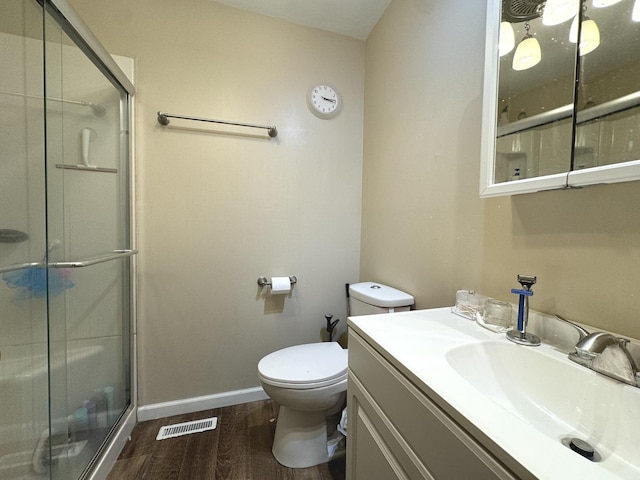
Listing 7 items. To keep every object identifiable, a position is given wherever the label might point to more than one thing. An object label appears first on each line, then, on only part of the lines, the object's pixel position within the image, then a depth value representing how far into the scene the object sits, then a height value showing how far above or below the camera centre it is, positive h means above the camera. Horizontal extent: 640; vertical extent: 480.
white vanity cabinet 0.41 -0.41
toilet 1.14 -0.69
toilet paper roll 1.61 -0.34
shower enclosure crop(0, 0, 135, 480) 0.94 -0.07
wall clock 1.71 +0.86
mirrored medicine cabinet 0.60 +0.39
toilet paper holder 1.65 -0.33
